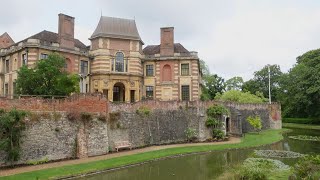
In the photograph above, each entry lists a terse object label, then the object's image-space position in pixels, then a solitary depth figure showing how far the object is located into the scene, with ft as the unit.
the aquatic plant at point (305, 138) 118.41
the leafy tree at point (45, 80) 91.30
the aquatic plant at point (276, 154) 83.15
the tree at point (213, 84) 225.64
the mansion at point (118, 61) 122.42
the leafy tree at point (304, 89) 171.62
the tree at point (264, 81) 253.44
